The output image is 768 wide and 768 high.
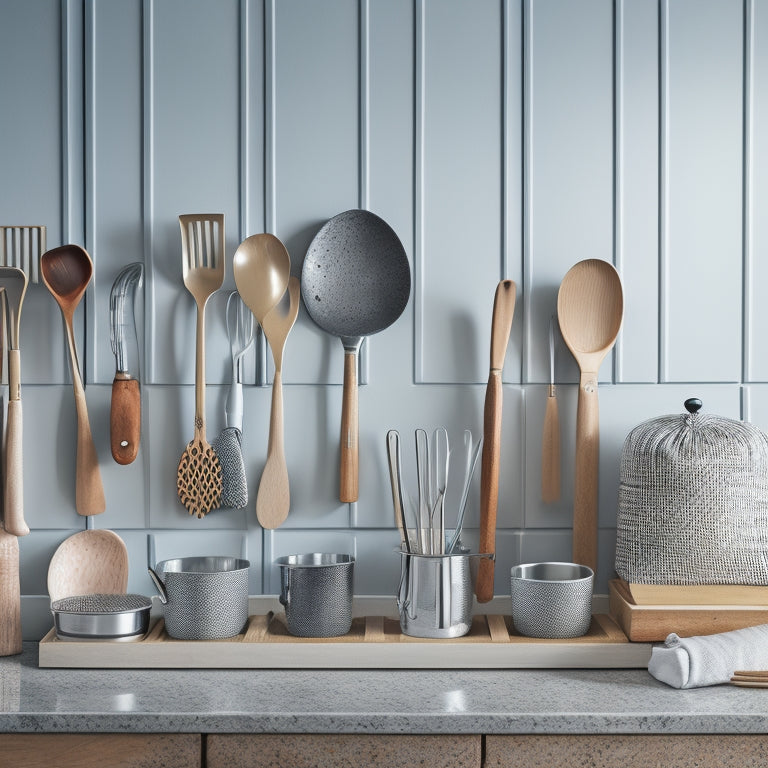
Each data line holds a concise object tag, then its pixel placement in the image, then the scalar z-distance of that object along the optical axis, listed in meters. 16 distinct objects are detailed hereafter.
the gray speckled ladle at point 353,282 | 1.23
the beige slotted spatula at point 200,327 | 1.22
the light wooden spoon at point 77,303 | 1.22
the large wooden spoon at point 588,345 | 1.21
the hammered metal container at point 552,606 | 1.10
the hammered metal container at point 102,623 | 1.09
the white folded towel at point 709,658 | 0.99
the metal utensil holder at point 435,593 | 1.10
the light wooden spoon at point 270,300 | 1.22
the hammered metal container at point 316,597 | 1.11
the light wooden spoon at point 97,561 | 1.23
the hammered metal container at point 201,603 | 1.09
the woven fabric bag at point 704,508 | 1.10
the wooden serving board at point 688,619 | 1.07
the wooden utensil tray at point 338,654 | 1.08
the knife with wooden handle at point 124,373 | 1.21
